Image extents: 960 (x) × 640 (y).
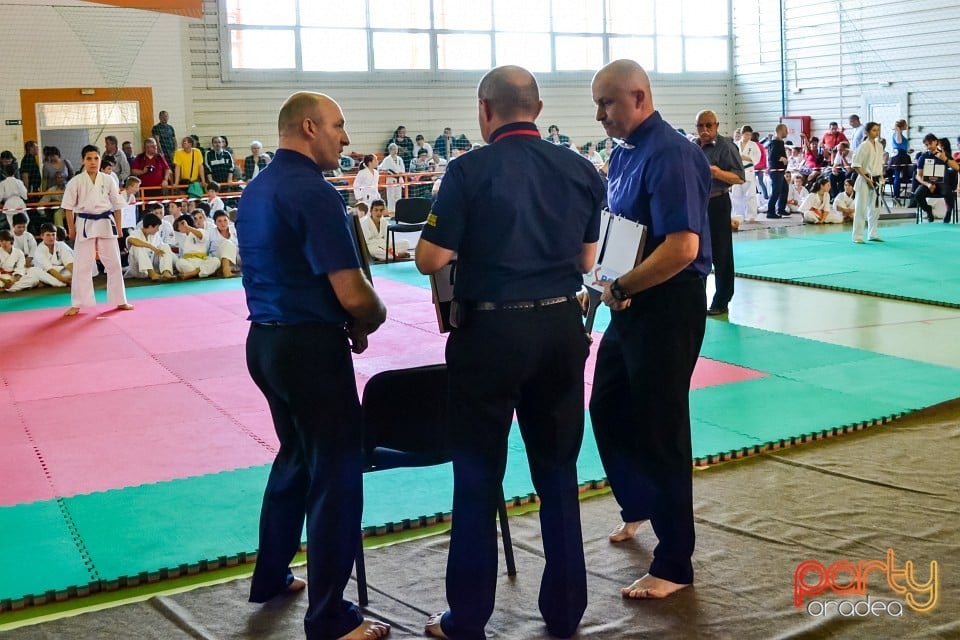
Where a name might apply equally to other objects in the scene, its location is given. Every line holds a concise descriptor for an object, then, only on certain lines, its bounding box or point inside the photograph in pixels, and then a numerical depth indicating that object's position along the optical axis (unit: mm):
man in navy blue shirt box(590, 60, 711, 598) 3316
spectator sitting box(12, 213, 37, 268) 12844
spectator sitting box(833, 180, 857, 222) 17342
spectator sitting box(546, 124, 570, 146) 22344
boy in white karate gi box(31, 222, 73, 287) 12602
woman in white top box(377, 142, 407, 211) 19159
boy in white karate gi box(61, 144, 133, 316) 9828
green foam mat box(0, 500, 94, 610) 3600
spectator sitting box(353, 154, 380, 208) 16250
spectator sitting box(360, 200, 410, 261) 14188
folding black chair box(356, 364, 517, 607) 3396
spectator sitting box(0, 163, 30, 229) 14586
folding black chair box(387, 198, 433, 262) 13469
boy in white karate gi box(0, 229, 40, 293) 12297
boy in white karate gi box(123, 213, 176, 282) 12727
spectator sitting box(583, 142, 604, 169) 20147
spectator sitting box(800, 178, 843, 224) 17047
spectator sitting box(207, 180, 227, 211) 14611
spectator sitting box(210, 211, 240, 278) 13086
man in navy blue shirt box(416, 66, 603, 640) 2918
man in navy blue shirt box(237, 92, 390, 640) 2967
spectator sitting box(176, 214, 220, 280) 12852
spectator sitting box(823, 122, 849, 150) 21094
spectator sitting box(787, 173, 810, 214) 19483
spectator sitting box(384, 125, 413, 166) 21111
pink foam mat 5125
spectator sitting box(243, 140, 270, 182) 17859
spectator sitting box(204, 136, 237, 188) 17562
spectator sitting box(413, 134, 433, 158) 20719
